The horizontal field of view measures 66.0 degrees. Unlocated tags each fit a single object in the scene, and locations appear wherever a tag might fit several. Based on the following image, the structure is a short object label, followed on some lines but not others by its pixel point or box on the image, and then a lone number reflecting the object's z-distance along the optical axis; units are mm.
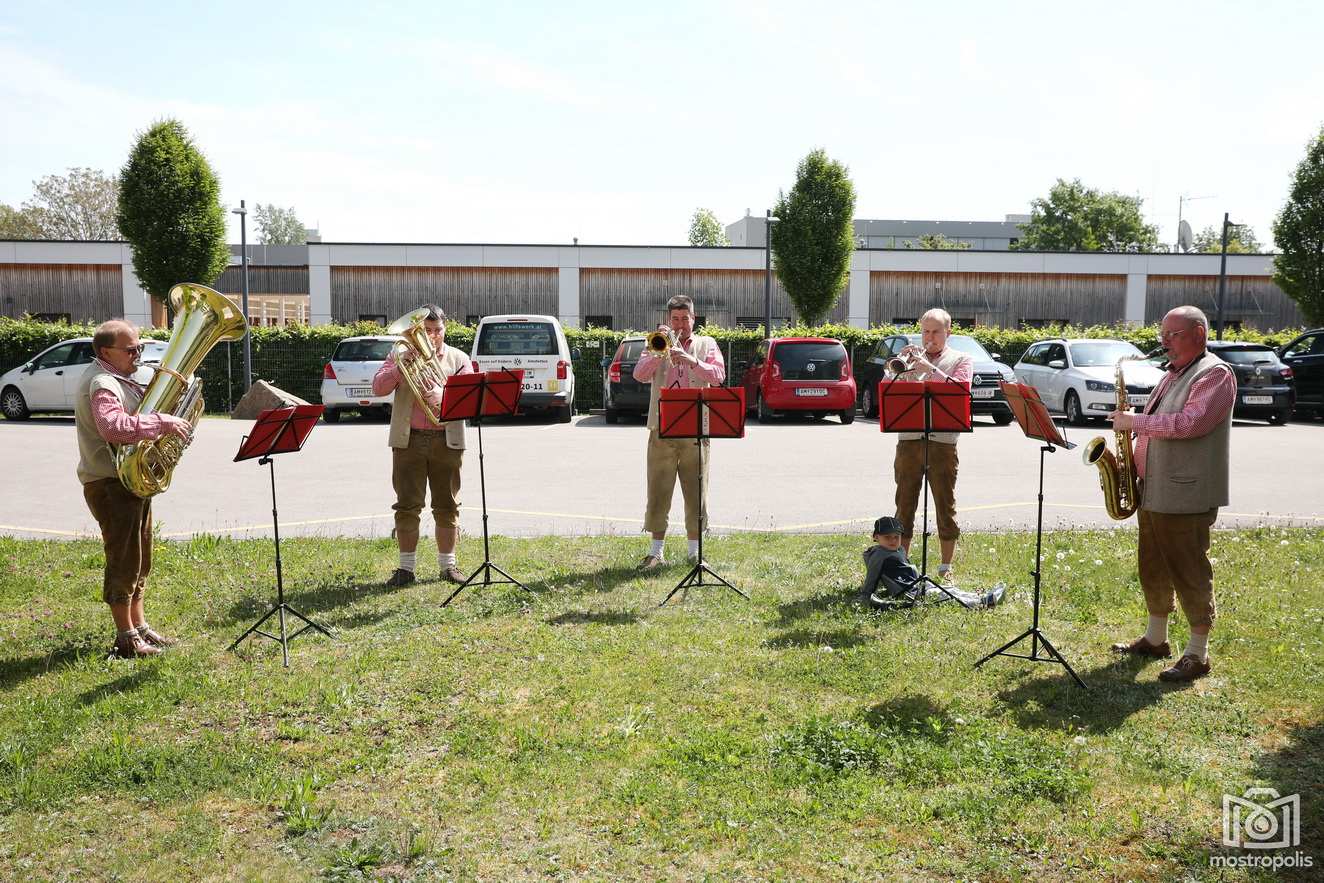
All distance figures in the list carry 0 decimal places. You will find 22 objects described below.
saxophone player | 5008
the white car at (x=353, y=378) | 19594
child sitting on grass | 6516
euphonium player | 6969
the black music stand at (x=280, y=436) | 5652
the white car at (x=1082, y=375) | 19031
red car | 19547
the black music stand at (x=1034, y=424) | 5348
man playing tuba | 5223
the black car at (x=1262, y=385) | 19812
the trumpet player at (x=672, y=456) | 7461
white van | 19031
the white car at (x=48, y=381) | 19891
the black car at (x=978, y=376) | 19234
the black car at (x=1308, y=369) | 20703
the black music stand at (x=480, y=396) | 6539
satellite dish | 41750
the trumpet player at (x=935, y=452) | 6863
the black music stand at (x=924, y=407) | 6352
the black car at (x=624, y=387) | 19469
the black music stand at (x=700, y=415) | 6859
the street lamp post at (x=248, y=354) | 22953
